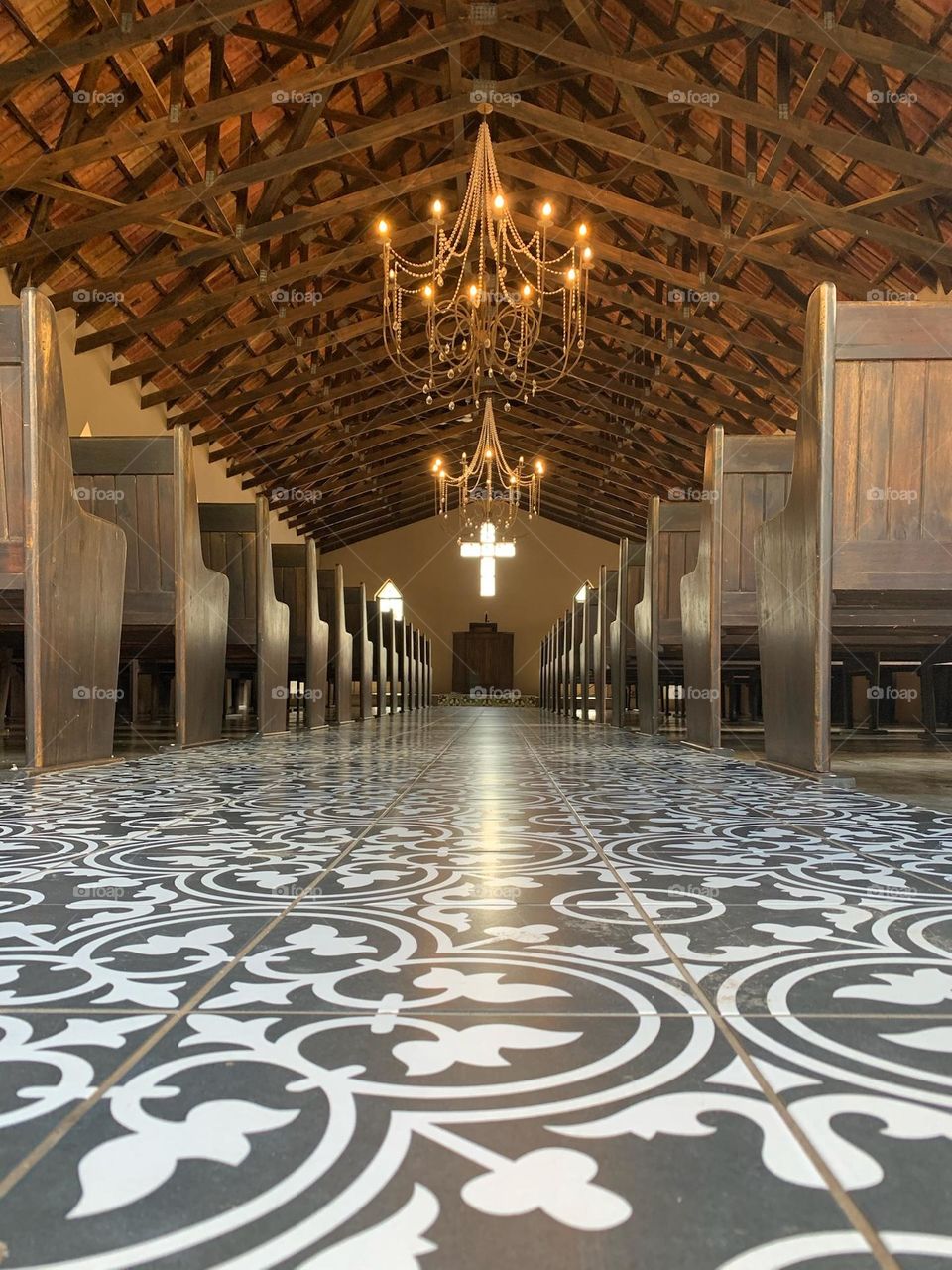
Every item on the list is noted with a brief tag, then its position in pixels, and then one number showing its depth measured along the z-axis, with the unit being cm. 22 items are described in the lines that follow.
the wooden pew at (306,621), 562
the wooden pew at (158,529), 357
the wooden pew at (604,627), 643
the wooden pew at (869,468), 223
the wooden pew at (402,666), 1039
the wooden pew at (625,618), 539
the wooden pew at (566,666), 948
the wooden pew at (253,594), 460
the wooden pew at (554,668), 1139
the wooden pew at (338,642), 644
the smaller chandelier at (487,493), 1012
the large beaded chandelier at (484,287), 590
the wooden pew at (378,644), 837
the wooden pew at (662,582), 454
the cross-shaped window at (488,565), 1844
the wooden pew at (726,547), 345
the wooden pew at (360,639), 739
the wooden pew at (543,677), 1417
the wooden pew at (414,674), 1184
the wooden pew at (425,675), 1405
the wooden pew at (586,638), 760
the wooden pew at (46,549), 245
